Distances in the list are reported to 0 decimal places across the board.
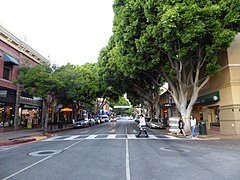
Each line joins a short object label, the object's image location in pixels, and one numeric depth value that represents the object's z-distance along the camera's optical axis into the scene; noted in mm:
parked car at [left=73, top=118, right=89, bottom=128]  34312
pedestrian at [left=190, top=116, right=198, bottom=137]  17547
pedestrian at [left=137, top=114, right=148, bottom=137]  17047
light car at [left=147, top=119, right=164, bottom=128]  28984
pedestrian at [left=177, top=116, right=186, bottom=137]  19266
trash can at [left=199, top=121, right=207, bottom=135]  19075
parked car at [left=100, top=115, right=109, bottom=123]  66550
